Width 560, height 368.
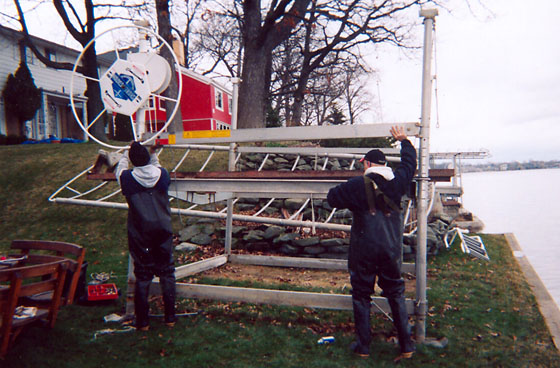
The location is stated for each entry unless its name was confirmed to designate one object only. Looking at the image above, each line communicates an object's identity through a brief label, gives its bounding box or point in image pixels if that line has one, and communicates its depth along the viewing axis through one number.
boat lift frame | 4.29
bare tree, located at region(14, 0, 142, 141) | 19.08
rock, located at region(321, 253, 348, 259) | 8.26
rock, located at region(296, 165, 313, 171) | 12.74
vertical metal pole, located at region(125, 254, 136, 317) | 5.20
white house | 23.81
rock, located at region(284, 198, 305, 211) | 10.48
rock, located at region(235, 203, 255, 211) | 10.77
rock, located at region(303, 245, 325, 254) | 8.34
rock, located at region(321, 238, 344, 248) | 8.23
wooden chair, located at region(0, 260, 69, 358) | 3.63
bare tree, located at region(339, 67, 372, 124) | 46.19
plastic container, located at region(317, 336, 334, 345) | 4.36
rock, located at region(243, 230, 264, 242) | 8.78
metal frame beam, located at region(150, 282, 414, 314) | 4.53
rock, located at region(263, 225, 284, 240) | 8.75
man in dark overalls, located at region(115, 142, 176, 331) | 4.68
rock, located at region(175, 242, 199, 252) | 8.55
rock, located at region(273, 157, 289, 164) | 12.87
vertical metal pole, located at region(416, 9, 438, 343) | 4.27
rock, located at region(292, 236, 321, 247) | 8.33
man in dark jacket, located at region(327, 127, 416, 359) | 4.01
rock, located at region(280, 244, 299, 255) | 8.47
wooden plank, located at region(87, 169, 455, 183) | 5.29
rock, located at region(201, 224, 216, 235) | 9.18
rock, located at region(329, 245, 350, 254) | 8.27
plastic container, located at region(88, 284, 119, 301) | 5.58
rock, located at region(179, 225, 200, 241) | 9.07
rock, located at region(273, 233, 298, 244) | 8.55
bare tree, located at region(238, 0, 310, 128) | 14.62
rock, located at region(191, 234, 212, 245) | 8.91
